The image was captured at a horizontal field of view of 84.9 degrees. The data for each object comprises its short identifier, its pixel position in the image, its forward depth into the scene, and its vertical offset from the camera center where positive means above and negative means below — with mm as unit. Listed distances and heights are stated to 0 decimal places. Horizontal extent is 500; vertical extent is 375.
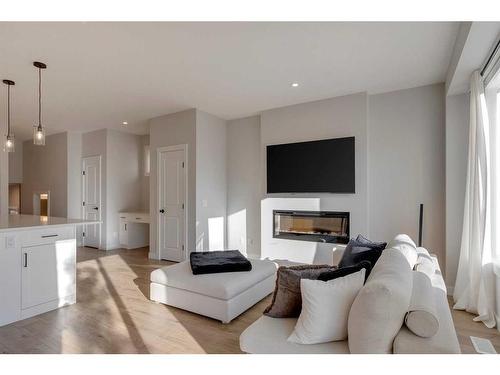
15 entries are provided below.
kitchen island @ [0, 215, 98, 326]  2555 -736
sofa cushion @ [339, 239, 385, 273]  2234 -529
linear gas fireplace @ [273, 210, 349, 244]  4066 -550
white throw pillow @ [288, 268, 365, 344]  1456 -647
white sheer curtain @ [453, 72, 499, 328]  2668 -254
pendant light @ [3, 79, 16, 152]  3494 +704
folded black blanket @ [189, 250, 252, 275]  2863 -771
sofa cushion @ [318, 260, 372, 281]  1628 -496
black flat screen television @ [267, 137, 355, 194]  3980 +377
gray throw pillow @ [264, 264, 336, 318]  1740 -664
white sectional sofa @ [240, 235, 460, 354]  1179 -647
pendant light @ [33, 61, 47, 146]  2949 +662
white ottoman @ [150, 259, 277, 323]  2562 -989
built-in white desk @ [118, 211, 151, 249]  6025 -845
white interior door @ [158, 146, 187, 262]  4859 -180
